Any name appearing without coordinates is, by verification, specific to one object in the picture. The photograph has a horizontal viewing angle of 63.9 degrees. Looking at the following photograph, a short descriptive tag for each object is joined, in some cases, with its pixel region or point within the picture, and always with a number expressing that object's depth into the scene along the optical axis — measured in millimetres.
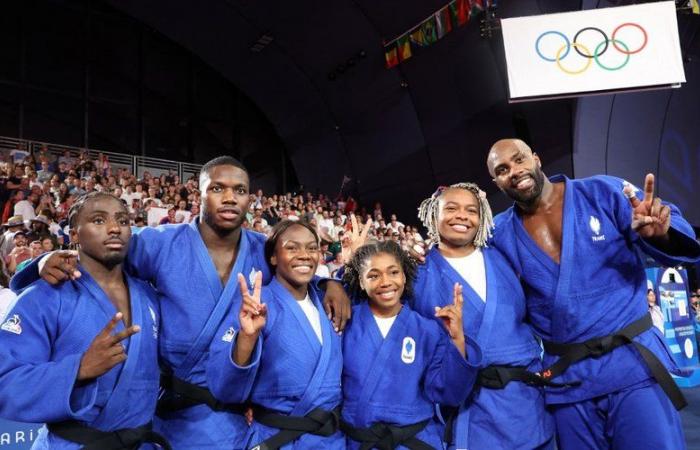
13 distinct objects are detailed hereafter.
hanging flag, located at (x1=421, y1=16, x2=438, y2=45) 12016
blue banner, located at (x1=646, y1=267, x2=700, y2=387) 7102
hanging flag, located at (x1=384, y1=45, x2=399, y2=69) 13242
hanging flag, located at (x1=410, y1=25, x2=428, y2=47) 12385
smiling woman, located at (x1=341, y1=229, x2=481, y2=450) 2248
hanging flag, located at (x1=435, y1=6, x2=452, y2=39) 11641
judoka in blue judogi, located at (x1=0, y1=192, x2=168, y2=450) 1759
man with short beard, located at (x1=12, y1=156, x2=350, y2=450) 2191
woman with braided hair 2305
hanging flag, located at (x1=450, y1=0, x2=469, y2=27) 11180
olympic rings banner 10359
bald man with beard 2211
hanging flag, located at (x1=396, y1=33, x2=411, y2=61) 12891
